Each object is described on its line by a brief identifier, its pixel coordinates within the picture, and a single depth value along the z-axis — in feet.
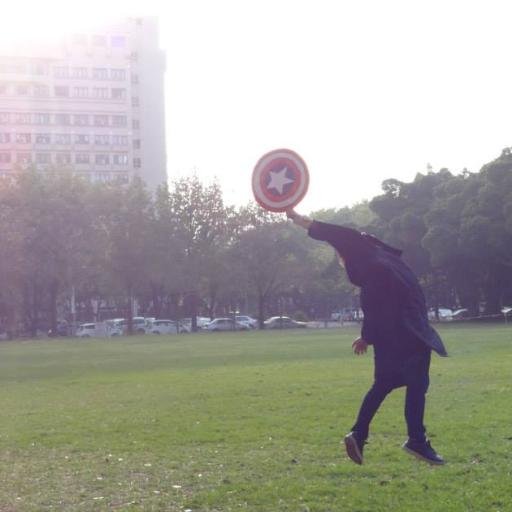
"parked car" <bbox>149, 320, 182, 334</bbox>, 268.56
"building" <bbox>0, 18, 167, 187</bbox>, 447.01
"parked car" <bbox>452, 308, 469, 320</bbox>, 265.73
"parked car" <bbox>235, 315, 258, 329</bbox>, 289.53
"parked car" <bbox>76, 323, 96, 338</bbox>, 260.05
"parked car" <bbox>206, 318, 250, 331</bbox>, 275.39
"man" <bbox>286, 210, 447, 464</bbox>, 23.63
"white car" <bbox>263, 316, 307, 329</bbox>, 278.26
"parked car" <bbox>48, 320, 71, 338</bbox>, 257.75
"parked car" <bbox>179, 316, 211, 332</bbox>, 281.87
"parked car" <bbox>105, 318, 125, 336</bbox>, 260.21
